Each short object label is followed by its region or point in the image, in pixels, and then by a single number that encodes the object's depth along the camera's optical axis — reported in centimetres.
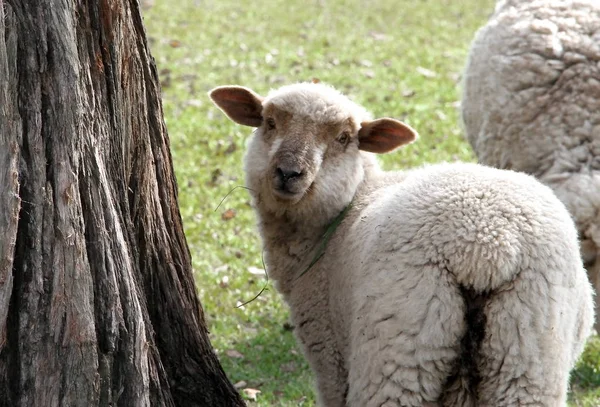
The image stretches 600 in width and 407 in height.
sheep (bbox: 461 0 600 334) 1235
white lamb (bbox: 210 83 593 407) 779
